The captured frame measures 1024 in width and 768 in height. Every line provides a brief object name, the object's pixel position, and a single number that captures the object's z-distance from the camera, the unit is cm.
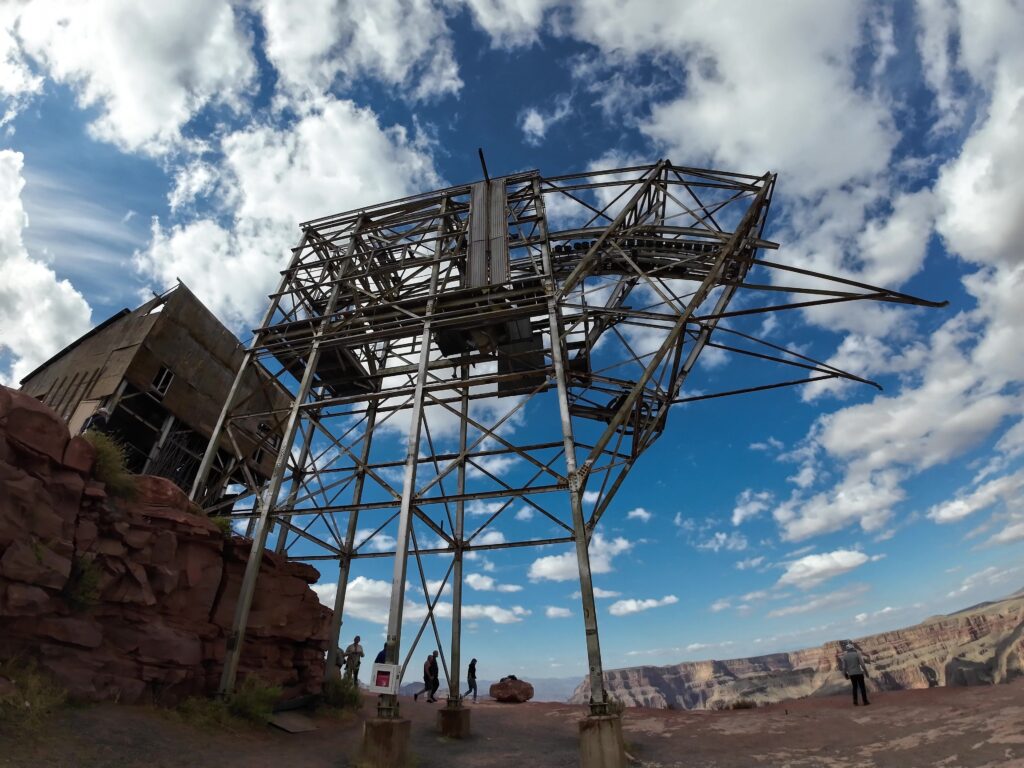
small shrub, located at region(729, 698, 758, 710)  1489
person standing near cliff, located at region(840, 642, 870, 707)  1175
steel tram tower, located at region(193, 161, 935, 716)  1159
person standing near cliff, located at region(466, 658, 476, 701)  1849
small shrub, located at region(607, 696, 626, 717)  969
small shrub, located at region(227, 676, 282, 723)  990
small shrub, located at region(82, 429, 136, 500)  973
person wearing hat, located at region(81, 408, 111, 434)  1777
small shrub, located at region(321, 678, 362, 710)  1271
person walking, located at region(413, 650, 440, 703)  1747
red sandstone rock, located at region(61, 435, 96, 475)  916
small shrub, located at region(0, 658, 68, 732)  645
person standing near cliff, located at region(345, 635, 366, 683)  1527
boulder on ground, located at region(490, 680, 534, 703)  1900
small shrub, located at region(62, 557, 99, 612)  842
